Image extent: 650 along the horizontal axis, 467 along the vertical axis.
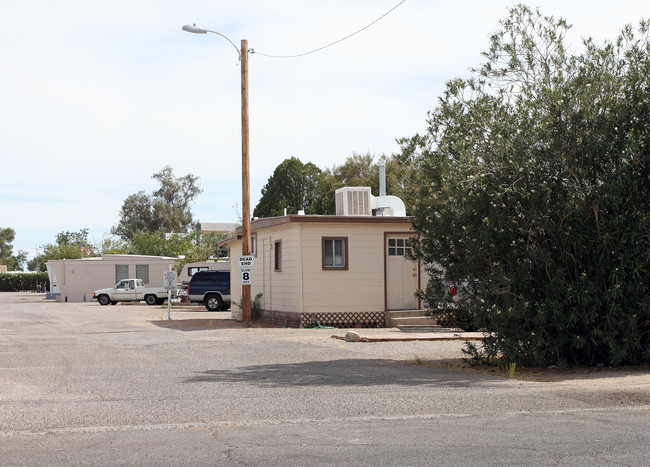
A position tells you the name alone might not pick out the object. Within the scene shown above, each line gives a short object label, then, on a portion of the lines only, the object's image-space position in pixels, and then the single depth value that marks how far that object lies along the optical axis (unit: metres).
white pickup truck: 43.34
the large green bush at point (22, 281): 73.06
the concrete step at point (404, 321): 22.70
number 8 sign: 23.03
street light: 23.52
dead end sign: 22.97
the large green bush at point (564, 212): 11.88
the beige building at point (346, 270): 22.72
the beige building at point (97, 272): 47.69
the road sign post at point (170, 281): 27.88
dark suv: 35.09
